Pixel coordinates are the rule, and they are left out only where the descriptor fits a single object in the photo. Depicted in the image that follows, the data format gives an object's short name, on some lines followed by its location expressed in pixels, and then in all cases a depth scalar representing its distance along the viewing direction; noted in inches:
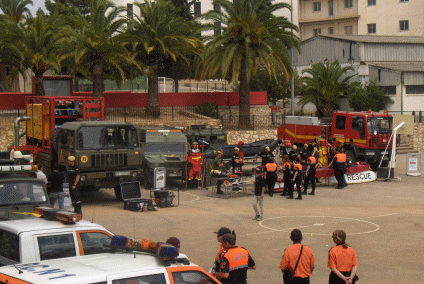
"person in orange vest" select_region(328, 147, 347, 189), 837.2
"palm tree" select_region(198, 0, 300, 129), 1282.0
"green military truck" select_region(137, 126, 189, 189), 823.1
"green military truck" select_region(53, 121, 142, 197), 674.0
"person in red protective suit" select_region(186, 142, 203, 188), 821.9
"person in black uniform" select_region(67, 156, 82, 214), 606.2
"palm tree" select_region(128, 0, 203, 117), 1338.6
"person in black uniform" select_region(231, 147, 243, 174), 823.7
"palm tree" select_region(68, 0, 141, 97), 1213.1
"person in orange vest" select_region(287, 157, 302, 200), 744.3
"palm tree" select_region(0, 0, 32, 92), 1268.5
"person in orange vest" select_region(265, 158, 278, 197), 732.0
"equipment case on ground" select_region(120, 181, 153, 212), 666.2
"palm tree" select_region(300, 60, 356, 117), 1723.7
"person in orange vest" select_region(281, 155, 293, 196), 750.5
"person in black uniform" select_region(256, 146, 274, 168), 842.7
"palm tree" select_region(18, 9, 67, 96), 1268.5
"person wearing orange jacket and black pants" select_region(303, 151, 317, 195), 779.0
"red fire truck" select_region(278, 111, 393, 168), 1010.1
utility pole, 1478.6
